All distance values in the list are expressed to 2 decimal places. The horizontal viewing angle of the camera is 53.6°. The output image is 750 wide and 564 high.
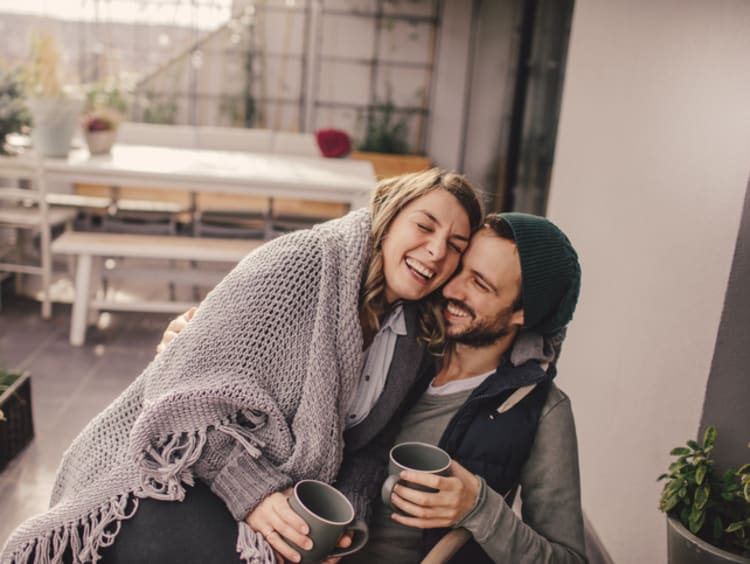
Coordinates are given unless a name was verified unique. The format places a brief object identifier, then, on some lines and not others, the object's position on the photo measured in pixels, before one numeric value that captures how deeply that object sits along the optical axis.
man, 1.34
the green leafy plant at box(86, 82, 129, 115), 5.61
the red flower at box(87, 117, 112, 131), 4.21
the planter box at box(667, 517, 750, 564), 1.25
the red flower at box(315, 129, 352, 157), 5.06
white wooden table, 3.86
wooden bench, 3.75
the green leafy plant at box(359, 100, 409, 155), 7.16
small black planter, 2.61
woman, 1.23
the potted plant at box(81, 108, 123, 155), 4.21
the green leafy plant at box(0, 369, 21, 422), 2.59
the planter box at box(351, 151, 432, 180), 6.86
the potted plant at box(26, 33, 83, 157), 3.94
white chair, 3.92
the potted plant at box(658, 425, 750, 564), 1.27
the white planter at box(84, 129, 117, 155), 4.21
